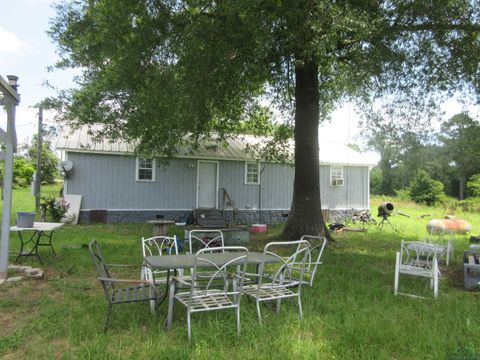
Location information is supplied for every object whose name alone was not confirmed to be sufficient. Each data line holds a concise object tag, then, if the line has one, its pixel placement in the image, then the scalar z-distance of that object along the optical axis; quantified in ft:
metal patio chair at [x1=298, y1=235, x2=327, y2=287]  17.44
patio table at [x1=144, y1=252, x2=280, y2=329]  13.83
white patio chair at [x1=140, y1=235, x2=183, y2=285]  17.05
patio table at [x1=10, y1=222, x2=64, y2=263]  23.41
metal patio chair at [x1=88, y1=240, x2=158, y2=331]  13.58
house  48.47
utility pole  52.42
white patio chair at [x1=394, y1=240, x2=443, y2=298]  19.30
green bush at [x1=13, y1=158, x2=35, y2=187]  104.83
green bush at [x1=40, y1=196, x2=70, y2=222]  45.88
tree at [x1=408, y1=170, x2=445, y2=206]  112.88
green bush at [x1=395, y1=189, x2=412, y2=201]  122.11
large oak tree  25.32
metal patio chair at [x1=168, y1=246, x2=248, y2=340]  13.29
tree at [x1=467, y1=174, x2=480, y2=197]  110.63
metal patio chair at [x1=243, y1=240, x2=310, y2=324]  14.77
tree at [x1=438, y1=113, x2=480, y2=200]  135.03
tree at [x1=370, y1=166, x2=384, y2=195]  168.04
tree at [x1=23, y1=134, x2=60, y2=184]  97.35
